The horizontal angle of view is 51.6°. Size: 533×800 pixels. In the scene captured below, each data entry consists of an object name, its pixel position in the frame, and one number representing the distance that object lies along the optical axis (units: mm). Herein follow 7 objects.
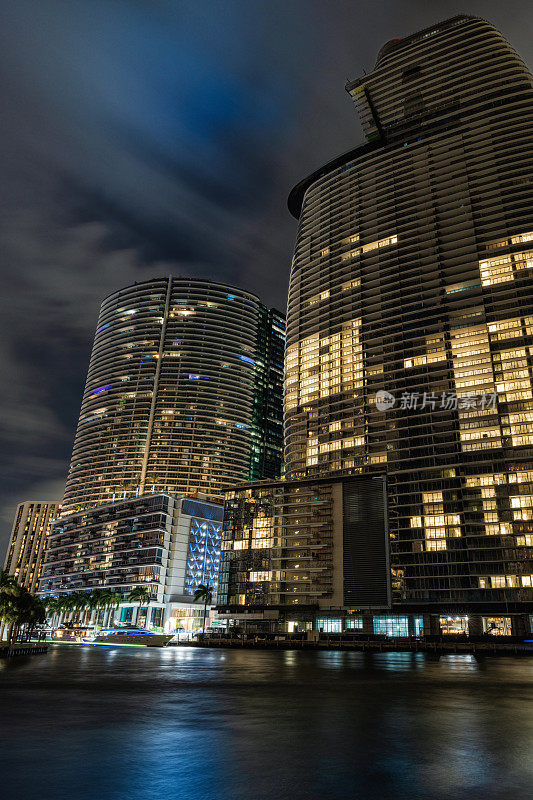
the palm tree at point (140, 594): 197250
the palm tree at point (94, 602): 199000
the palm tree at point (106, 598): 196750
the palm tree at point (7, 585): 89125
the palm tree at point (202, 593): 170338
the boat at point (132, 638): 141250
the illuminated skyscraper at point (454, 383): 149750
